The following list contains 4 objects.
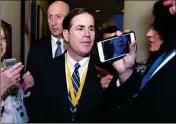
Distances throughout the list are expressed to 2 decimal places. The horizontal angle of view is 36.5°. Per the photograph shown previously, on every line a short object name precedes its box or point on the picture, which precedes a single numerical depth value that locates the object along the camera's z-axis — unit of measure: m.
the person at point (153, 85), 0.86
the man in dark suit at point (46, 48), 1.47
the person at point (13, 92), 1.22
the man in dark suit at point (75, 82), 1.35
